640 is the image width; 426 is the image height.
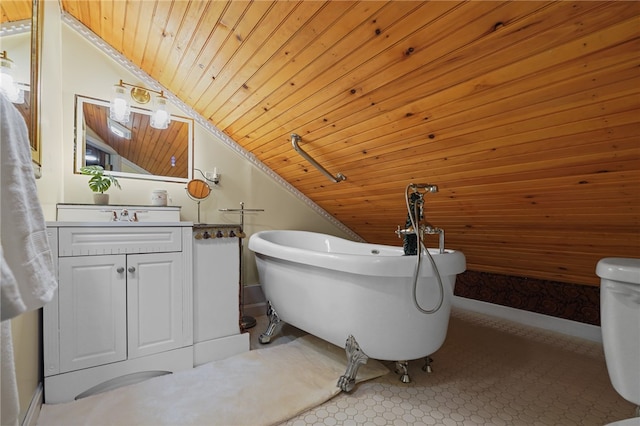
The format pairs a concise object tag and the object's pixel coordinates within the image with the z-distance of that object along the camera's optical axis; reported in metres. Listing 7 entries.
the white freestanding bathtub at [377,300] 1.30
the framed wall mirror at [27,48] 0.92
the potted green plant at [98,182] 1.87
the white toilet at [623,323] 0.95
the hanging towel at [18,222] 0.52
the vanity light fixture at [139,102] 2.01
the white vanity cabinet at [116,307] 1.26
